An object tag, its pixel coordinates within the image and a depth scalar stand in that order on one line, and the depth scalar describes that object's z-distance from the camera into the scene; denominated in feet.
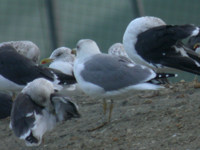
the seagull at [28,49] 49.78
